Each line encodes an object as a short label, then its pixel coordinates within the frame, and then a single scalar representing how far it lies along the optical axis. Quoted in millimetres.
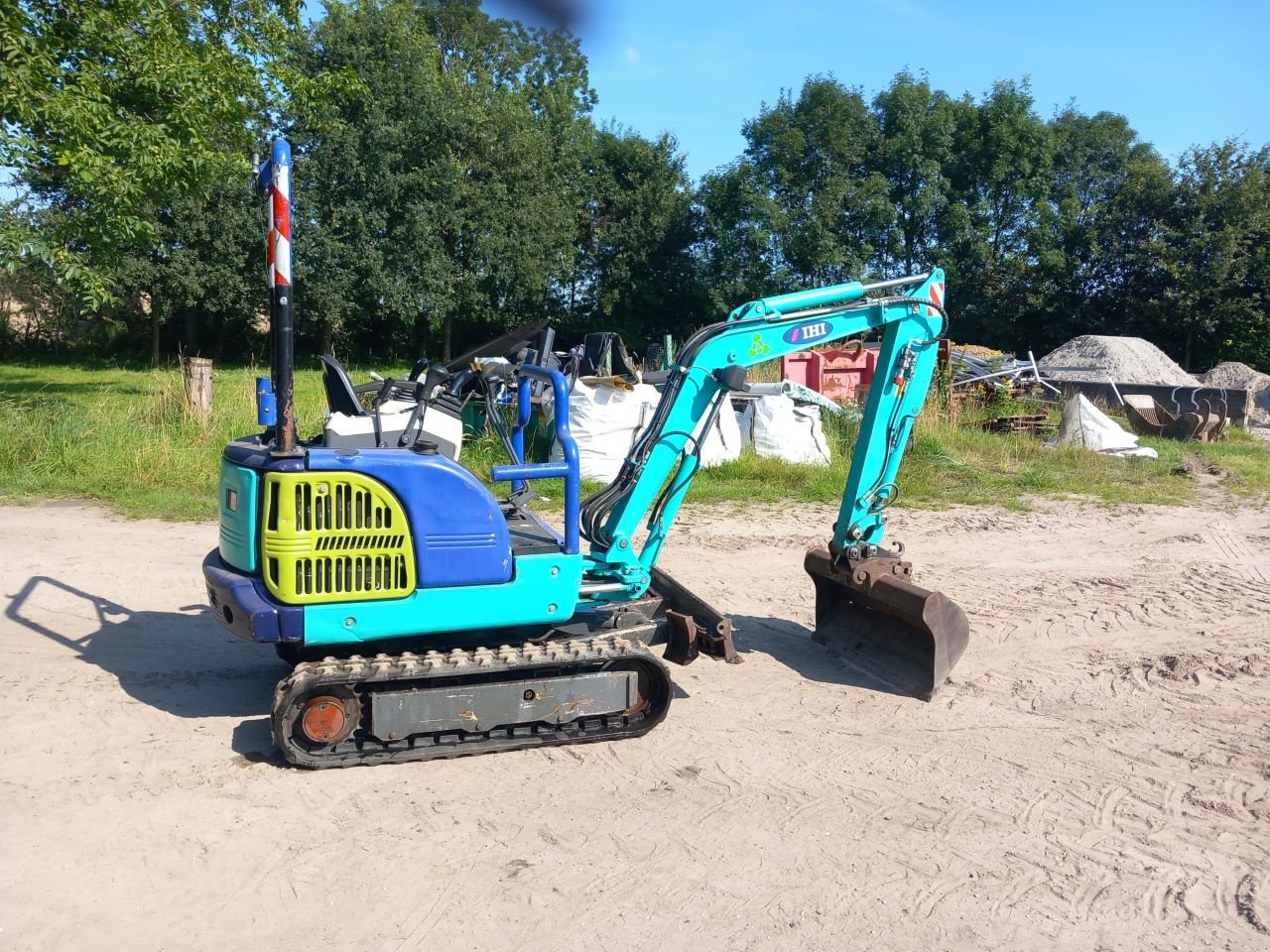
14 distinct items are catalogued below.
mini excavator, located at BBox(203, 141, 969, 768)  4359
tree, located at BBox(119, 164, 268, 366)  23953
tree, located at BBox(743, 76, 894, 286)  29859
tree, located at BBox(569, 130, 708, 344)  32750
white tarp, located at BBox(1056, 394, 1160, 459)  14211
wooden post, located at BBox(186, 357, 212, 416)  11852
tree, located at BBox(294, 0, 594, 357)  25859
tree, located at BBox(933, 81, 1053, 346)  30969
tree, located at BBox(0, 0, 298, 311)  11102
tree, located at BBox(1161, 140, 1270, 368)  26906
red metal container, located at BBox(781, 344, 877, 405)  16531
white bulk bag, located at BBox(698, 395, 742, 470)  11930
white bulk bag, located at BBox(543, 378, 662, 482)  11203
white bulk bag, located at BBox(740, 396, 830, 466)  12219
